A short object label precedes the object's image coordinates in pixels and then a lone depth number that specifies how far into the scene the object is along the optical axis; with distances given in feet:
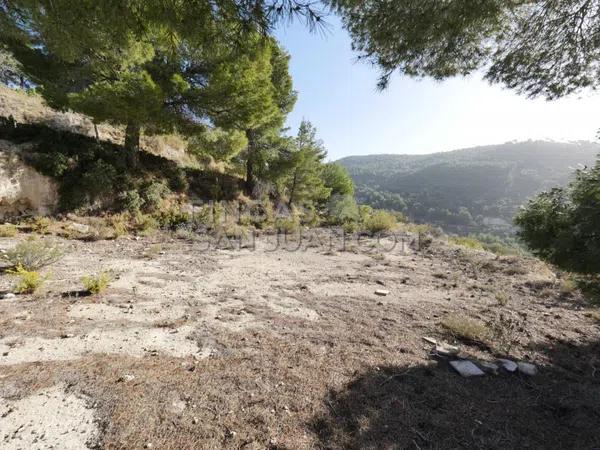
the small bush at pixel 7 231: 21.76
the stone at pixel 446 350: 10.75
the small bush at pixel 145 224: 29.71
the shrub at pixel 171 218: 33.12
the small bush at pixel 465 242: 40.52
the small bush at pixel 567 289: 19.53
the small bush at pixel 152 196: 34.45
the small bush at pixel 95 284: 12.96
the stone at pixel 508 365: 9.88
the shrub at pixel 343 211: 57.16
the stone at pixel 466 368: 9.42
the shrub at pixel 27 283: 12.21
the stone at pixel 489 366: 9.82
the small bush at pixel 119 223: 26.92
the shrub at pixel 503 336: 11.47
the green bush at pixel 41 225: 24.51
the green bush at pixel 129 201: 32.43
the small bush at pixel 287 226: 41.96
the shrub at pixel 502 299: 16.93
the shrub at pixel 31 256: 14.69
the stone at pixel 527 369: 9.82
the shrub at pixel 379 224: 45.11
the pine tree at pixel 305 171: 52.60
